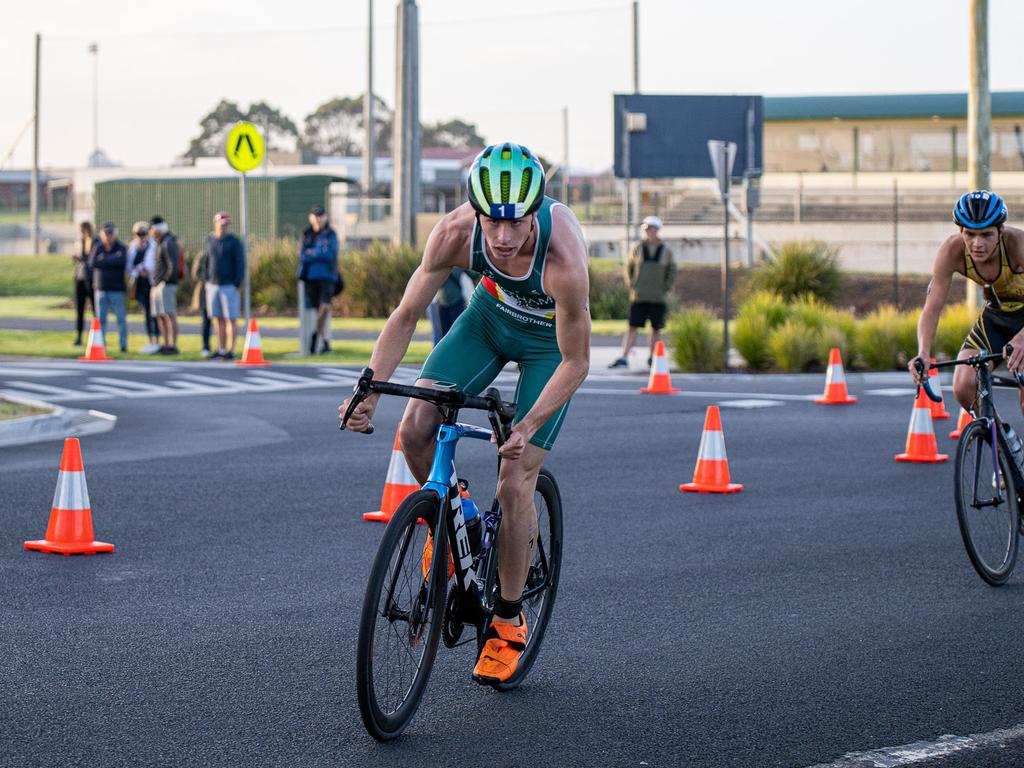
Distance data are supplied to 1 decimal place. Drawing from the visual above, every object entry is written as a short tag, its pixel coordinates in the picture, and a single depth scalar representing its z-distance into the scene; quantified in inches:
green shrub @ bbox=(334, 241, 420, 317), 1285.7
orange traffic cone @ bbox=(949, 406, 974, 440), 535.8
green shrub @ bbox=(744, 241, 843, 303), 1208.2
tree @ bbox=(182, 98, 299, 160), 3885.3
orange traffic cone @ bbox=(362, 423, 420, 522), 380.2
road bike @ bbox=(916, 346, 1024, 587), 311.3
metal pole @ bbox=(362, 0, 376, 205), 1638.8
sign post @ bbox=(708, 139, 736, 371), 829.8
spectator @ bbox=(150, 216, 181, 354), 866.1
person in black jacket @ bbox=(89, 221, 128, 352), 898.7
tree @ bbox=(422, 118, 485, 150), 4239.7
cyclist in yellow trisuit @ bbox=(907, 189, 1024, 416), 308.7
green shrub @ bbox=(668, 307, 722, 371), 847.1
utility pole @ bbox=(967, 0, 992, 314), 879.7
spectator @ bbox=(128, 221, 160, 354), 902.4
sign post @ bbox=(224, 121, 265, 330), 877.8
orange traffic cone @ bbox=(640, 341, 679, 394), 732.7
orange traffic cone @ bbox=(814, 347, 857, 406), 676.7
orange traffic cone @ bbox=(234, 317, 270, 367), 842.2
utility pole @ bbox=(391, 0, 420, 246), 1162.6
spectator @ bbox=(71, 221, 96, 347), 938.7
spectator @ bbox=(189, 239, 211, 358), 844.0
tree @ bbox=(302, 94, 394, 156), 4003.4
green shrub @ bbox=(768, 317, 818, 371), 837.8
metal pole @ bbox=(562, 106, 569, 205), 1640.0
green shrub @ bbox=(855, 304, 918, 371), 848.9
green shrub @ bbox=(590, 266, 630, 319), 1298.0
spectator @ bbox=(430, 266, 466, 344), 697.0
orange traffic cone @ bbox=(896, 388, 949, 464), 497.7
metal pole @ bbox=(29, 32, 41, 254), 2115.9
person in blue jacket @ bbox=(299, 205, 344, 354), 855.7
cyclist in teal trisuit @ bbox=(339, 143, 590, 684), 210.4
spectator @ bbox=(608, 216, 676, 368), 843.4
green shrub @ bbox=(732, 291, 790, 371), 853.2
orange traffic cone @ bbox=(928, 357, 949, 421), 612.9
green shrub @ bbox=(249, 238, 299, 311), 1364.4
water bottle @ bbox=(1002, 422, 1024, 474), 317.7
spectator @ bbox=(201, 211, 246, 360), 834.2
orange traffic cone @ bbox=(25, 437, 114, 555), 342.0
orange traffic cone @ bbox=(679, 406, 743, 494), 434.9
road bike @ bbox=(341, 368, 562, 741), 199.9
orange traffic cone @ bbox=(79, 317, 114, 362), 884.0
